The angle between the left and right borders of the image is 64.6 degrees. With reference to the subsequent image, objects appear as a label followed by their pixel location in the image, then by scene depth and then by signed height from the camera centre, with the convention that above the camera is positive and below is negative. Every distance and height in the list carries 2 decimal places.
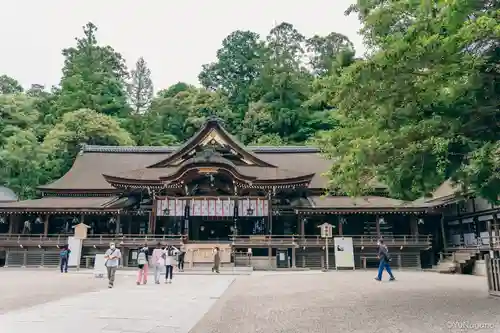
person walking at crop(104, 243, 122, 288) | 12.09 -0.76
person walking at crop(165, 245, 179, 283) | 14.22 -1.00
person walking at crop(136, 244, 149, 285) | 13.11 -0.95
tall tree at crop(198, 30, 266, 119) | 60.22 +27.16
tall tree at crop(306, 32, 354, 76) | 58.25 +28.30
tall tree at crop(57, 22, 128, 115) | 47.72 +20.16
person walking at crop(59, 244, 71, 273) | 18.89 -1.15
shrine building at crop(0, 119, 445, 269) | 22.52 +1.33
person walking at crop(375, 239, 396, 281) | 13.34 -0.59
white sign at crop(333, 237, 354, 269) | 21.03 -0.75
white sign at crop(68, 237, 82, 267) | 20.28 -0.78
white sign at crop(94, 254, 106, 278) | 16.66 -1.17
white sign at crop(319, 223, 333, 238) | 20.00 +0.40
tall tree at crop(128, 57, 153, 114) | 67.50 +25.49
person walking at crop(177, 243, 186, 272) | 20.09 -1.18
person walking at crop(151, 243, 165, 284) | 13.49 -0.86
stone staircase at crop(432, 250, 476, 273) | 18.73 -1.07
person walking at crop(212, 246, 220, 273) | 18.85 -1.12
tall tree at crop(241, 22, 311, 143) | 47.62 +17.31
